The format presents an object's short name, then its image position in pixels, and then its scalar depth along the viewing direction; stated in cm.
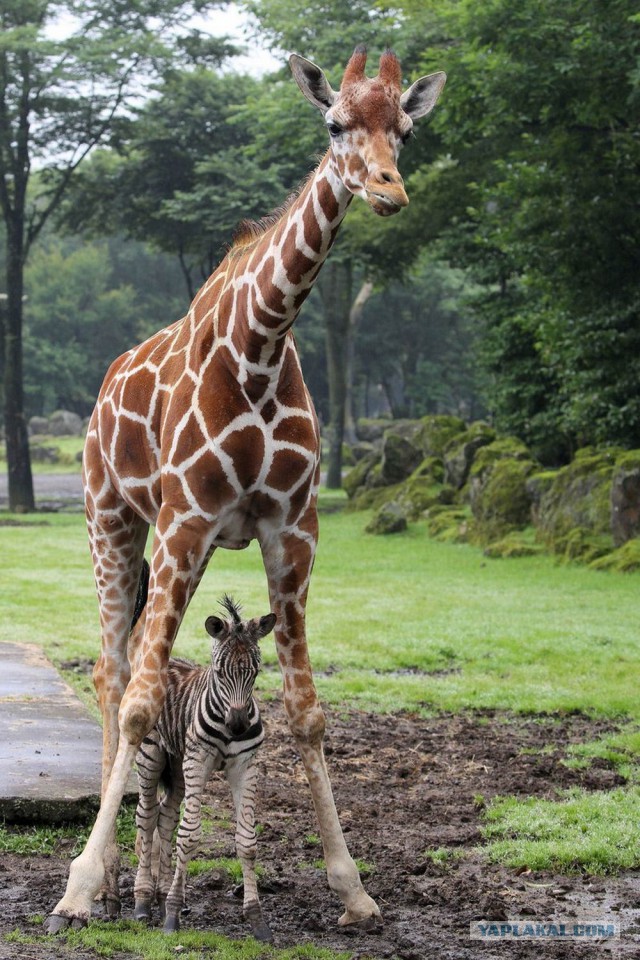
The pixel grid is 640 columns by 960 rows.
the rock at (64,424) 6084
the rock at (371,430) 5106
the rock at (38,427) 6141
